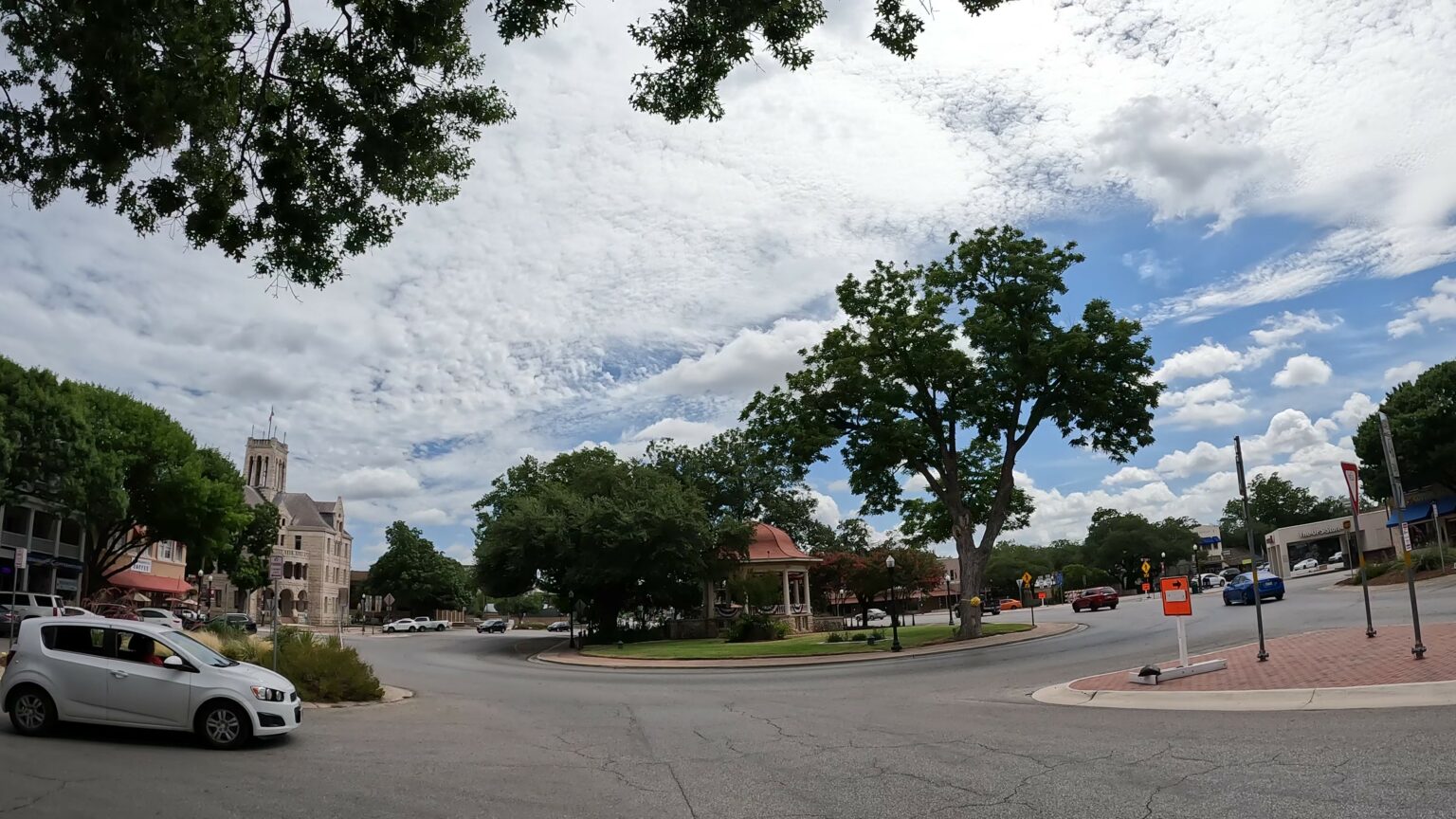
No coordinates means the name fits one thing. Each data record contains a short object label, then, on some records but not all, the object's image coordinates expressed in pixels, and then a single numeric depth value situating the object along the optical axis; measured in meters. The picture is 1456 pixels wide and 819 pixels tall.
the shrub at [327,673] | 16.34
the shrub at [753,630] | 41.31
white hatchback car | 10.36
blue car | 36.62
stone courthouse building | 102.88
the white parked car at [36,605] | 31.50
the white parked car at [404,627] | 71.31
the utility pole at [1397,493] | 13.38
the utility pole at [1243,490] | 15.58
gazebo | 47.44
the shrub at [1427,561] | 44.06
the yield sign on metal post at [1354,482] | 15.05
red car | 47.41
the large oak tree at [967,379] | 32.72
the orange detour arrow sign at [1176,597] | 14.24
